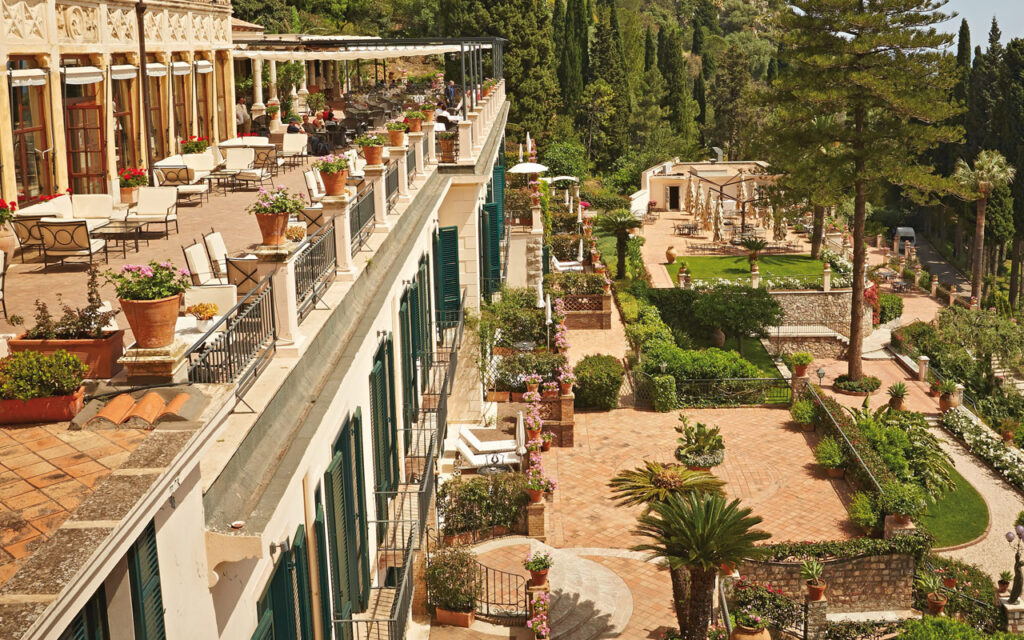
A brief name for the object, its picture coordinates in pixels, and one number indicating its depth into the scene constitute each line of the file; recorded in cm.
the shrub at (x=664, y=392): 2745
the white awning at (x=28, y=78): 1503
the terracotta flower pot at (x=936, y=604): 1856
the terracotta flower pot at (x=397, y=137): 1658
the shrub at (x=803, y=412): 2642
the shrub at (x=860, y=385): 3366
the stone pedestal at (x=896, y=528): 2012
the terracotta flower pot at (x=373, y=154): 1432
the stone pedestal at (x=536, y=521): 1895
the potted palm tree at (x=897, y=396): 3116
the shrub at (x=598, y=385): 2716
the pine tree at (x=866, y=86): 3256
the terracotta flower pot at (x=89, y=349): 705
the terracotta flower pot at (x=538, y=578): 1573
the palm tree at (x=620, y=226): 4066
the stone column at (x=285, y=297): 843
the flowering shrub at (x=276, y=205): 894
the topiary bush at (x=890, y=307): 4506
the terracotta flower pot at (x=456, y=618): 1527
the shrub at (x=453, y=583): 1515
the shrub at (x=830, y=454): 2327
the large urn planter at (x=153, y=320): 648
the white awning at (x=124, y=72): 1903
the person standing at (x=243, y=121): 2856
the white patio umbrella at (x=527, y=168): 4141
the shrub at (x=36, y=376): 615
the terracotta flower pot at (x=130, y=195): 1631
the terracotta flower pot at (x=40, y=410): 618
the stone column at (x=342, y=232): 1085
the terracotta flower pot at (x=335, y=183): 1101
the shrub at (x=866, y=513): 2044
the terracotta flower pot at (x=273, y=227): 859
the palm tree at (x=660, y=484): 1758
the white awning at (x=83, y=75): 1692
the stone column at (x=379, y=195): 1349
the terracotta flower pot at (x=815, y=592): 1714
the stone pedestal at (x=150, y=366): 654
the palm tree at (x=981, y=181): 5106
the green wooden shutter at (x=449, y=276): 2055
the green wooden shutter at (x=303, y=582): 786
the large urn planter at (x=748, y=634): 1556
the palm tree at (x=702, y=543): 1509
